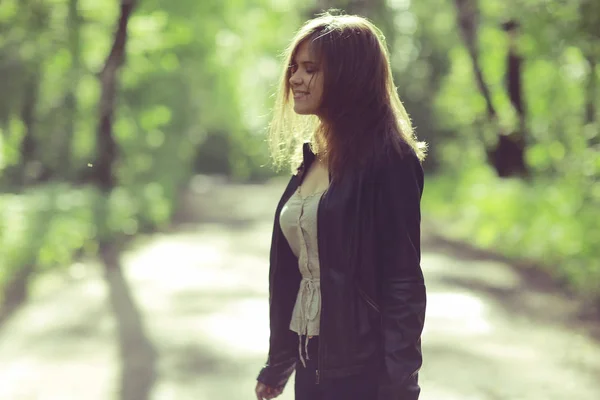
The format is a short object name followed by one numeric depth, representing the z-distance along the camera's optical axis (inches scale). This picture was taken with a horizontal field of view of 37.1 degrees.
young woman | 102.3
